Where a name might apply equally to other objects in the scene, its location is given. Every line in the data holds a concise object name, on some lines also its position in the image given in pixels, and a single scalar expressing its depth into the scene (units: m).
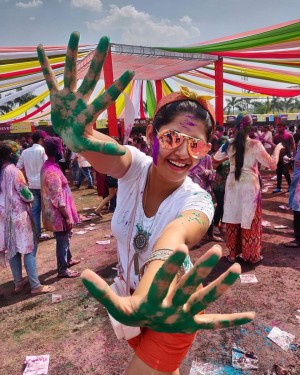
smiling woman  0.79
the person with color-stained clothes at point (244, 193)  3.70
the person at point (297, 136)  7.01
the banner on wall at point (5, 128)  14.98
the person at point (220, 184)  4.77
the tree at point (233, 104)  49.98
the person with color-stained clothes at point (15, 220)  3.30
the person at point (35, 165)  4.99
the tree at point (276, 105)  50.97
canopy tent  6.82
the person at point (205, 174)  4.56
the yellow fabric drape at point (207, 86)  13.12
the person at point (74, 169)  9.88
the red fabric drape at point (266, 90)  10.30
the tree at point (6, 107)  26.28
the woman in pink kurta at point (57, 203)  3.61
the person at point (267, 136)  10.81
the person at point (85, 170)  9.08
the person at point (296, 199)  4.38
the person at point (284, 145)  7.42
